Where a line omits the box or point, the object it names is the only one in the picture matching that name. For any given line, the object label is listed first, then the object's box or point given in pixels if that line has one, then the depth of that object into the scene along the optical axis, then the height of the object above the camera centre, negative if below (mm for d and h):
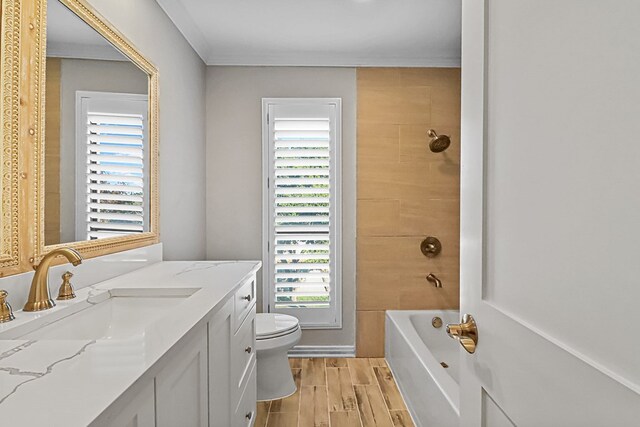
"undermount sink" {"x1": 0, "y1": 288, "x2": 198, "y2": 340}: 1245 -347
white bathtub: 1952 -917
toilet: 2500 -917
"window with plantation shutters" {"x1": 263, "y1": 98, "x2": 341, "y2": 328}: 3275 +37
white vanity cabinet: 824 -480
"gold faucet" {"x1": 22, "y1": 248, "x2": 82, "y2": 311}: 1208 -216
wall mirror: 1370 +305
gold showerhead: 3197 +571
